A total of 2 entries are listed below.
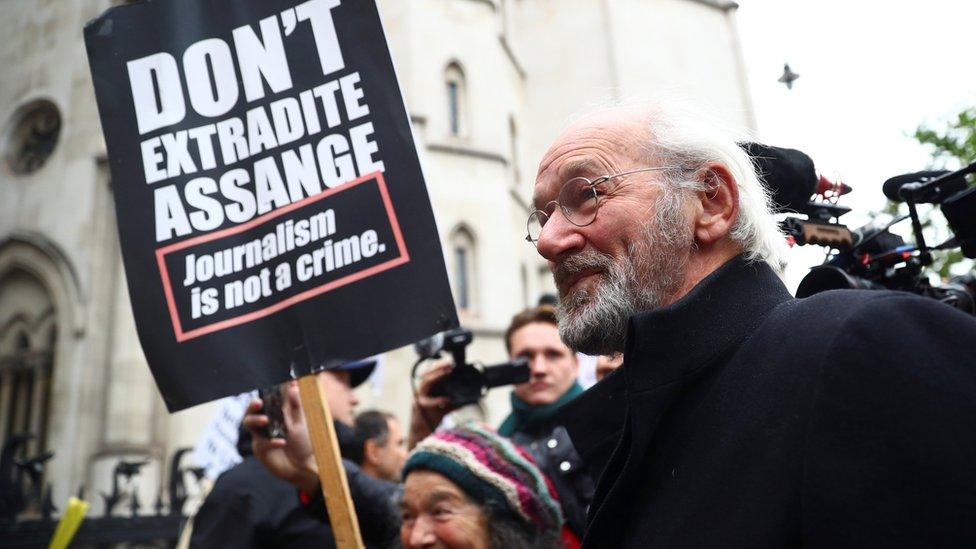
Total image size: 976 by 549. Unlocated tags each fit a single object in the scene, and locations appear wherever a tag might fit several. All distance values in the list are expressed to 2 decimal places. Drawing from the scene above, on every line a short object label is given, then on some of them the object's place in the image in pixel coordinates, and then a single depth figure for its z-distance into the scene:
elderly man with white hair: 1.07
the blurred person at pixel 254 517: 2.93
